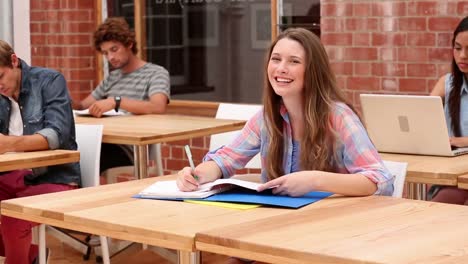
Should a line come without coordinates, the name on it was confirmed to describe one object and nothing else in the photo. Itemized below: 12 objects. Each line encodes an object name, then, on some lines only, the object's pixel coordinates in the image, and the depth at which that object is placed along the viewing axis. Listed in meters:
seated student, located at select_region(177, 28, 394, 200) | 4.02
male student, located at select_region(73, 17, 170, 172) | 7.53
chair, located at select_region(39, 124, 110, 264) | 5.94
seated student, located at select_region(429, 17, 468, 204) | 5.86
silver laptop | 5.16
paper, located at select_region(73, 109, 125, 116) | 7.47
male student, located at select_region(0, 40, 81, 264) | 5.85
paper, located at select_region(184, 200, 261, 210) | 3.71
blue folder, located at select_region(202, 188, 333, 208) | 3.75
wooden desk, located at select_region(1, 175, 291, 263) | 3.34
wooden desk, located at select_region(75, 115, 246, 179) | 6.18
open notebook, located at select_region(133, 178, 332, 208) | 3.80
